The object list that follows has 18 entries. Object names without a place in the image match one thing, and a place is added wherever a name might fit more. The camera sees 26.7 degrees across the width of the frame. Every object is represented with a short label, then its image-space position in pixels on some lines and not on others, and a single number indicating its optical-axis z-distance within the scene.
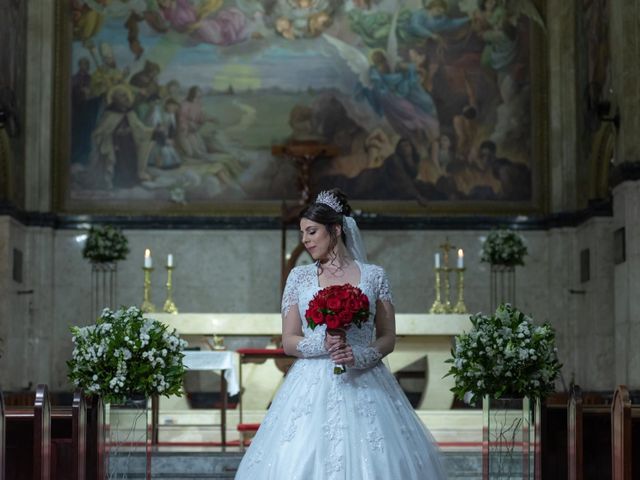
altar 15.53
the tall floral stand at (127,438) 8.56
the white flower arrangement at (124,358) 8.54
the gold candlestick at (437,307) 16.69
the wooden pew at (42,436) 7.93
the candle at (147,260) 16.11
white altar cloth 13.93
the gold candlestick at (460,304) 16.71
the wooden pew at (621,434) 7.84
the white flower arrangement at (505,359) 8.75
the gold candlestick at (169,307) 16.30
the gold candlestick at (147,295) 16.30
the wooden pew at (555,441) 9.24
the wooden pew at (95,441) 8.66
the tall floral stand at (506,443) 8.69
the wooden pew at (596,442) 9.36
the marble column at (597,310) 17.80
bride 6.96
